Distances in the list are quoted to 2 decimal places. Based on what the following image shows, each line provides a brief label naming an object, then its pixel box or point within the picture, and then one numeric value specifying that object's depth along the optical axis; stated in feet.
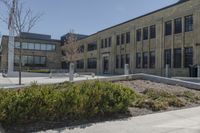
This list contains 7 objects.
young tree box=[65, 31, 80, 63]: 92.05
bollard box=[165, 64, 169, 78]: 60.00
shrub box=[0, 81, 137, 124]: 12.99
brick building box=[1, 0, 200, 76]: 57.53
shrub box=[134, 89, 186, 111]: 18.16
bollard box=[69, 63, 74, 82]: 44.66
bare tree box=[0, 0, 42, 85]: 36.03
